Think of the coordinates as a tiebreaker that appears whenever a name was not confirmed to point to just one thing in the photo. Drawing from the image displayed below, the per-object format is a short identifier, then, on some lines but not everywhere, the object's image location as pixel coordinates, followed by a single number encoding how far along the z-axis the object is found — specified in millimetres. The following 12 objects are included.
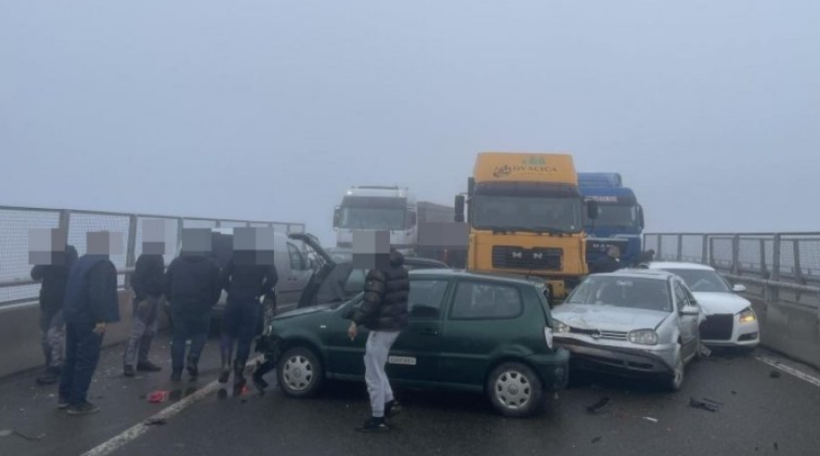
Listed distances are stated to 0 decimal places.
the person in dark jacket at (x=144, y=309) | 11484
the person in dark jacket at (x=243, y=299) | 10633
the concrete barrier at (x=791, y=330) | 13773
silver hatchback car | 10812
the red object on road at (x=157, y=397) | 9828
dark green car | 9383
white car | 14695
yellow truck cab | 17188
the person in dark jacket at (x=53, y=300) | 10352
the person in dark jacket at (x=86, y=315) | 9023
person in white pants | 8531
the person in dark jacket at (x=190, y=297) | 10820
